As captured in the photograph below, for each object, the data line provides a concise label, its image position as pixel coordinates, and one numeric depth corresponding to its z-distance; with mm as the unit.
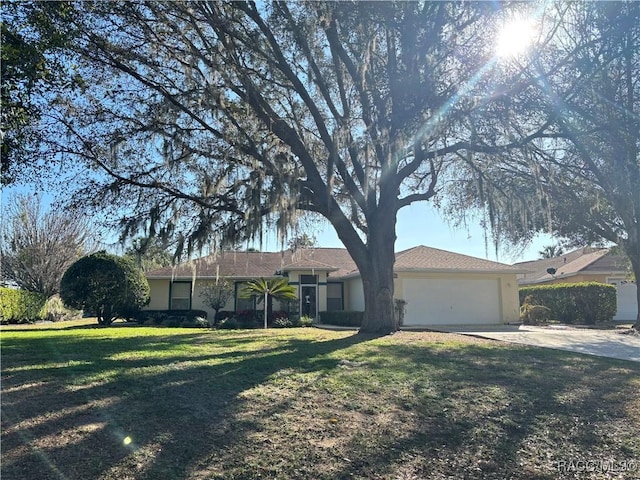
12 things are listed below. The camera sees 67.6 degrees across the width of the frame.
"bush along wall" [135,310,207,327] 20688
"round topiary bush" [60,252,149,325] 18672
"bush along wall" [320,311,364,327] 19139
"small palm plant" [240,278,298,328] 18672
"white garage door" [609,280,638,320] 25294
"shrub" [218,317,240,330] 18703
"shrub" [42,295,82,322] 26709
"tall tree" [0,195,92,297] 27938
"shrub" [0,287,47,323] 22234
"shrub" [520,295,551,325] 22469
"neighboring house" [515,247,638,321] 25266
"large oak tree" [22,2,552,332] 9914
